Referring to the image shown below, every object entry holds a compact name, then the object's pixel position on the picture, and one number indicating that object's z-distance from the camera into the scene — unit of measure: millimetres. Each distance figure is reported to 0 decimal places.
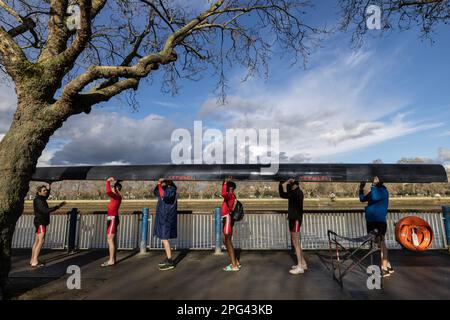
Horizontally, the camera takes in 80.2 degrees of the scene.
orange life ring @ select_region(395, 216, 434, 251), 6773
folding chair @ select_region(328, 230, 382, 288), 5111
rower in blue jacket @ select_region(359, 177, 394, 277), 5820
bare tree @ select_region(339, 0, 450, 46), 7270
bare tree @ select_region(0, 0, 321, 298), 4660
